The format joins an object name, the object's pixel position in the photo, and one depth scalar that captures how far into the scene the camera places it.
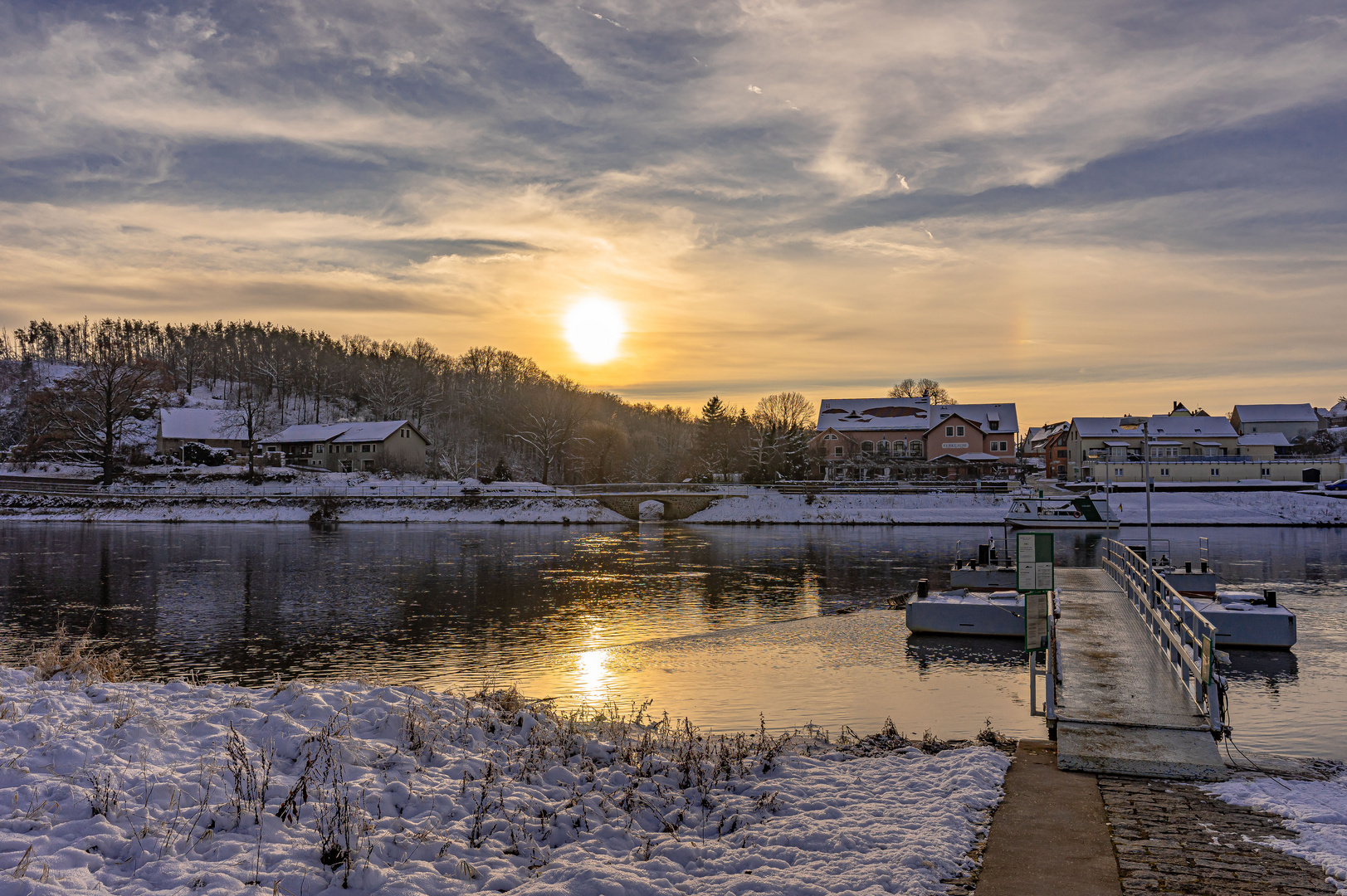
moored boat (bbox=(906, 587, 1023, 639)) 23.45
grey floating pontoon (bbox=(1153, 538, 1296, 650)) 21.23
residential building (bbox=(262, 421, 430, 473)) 109.06
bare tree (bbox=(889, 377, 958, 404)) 171.38
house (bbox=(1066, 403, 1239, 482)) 97.81
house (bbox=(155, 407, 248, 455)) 108.38
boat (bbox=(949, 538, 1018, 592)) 28.73
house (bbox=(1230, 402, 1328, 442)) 104.62
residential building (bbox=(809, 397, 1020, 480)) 94.75
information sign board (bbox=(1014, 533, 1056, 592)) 14.83
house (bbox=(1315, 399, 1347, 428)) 138.04
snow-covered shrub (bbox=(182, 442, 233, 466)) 102.44
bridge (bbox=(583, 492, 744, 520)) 79.69
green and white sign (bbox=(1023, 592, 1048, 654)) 12.81
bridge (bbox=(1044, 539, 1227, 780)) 10.37
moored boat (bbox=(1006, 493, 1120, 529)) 64.38
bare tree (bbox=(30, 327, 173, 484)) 92.88
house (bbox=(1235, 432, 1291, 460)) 99.06
